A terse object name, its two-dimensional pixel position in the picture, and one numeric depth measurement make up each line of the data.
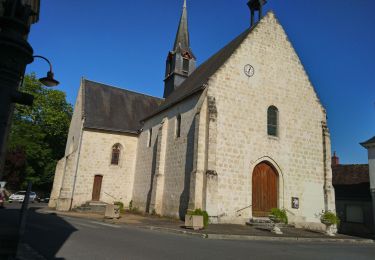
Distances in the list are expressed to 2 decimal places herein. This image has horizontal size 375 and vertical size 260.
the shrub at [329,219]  15.62
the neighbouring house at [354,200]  24.86
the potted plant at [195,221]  12.60
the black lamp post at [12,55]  2.90
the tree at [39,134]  33.56
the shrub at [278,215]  13.89
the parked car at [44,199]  38.39
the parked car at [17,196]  30.78
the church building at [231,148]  16.36
